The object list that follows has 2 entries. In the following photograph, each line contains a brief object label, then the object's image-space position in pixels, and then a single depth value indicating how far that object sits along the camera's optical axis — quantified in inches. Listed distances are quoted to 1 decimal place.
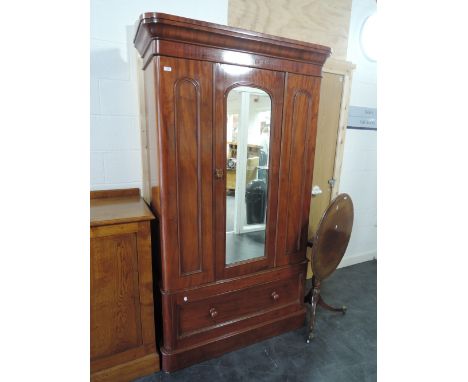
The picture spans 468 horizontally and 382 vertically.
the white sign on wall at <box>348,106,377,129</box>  97.4
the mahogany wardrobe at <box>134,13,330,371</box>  49.0
